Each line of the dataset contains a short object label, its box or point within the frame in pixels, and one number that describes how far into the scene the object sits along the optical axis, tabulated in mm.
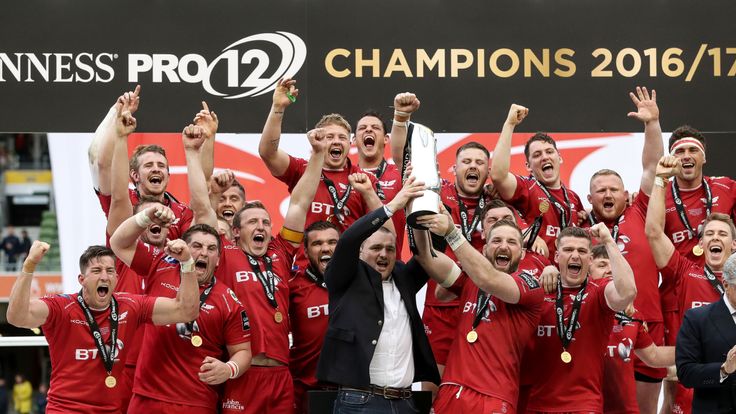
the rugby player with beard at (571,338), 13164
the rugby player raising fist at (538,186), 15070
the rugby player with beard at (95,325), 13031
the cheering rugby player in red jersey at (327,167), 14859
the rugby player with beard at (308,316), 14062
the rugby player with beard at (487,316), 12359
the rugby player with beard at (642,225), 15695
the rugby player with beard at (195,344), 13352
